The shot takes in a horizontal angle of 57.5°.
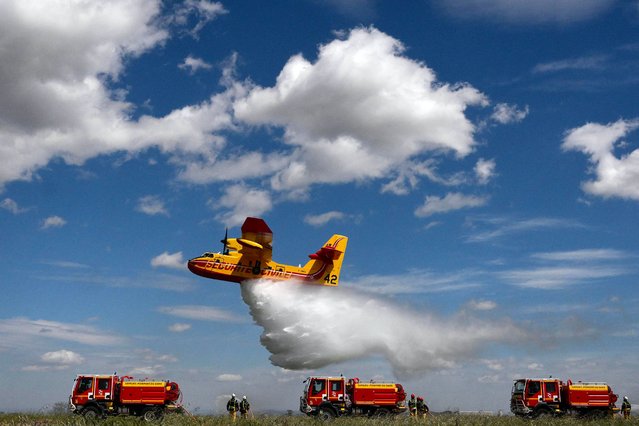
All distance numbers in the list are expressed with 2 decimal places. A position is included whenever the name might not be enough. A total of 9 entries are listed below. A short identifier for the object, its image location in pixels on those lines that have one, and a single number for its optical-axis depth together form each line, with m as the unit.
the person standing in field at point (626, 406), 42.91
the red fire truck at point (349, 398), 39.56
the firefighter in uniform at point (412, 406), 40.72
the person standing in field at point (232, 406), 39.33
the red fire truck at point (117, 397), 39.28
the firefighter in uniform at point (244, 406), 39.62
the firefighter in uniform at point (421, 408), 41.29
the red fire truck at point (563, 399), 41.53
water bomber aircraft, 51.28
